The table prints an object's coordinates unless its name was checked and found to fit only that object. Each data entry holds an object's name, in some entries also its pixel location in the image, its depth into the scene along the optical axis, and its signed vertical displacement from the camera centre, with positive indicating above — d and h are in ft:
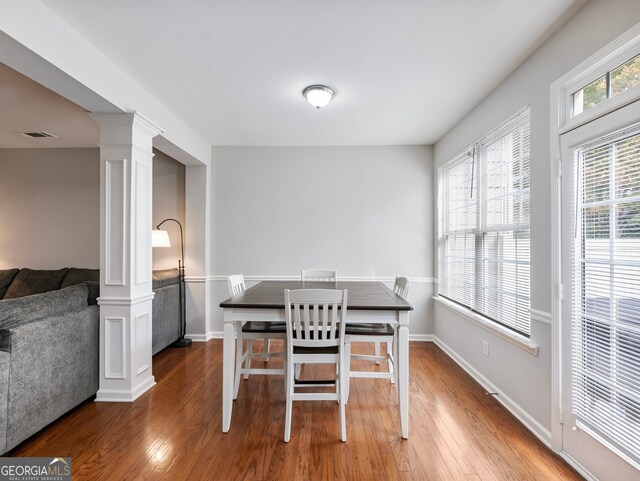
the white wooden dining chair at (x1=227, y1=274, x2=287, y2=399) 7.94 -2.30
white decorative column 8.48 -0.45
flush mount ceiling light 8.81 +4.10
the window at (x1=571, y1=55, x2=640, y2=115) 5.02 +2.69
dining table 6.96 -1.72
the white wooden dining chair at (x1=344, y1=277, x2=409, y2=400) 7.65 -2.27
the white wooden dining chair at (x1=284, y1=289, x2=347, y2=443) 6.64 -2.09
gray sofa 6.09 -2.52
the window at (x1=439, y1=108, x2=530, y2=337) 7.92 +0.49
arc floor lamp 12.26 -1.36
